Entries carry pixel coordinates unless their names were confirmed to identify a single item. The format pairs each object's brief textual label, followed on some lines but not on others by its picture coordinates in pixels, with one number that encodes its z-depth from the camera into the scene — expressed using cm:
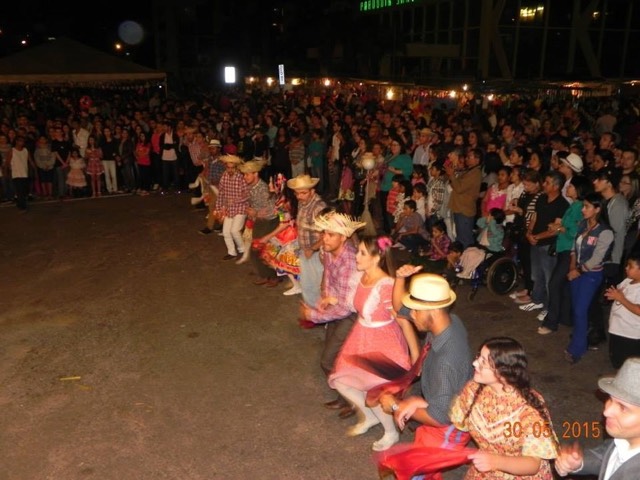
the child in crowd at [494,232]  739
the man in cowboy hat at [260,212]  809
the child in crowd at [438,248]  788
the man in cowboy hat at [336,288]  476
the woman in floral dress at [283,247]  735
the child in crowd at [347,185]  1112
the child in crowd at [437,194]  886
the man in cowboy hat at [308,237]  661
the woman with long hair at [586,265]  538
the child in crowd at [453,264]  762
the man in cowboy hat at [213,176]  1034
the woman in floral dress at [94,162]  1327
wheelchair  734
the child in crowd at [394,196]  911
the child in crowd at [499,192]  771
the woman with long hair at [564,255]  593
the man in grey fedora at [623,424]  229
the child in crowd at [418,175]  922
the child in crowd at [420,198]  883
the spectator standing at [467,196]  812
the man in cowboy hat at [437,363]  321
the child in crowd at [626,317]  489
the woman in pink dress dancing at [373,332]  426
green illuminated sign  3369
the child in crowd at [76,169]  1312
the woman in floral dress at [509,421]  271
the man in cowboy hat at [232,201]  861
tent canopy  1662
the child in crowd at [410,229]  853
